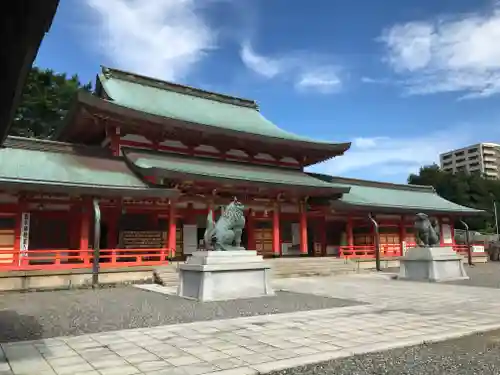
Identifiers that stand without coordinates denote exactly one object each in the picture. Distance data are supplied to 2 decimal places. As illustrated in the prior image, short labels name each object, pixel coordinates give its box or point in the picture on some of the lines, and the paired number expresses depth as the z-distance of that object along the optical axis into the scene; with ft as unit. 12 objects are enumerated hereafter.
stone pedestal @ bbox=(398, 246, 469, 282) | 48.49
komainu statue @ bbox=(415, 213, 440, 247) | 50.34
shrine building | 49.80
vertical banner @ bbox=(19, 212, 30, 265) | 48.83
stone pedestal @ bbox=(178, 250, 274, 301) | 34.83
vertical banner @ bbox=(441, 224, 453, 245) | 89.10
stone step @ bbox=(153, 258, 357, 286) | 49.55
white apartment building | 380.17
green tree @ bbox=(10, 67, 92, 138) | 105.40
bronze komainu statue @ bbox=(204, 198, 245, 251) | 36.91
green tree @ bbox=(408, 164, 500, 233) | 204.23
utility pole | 191.25
